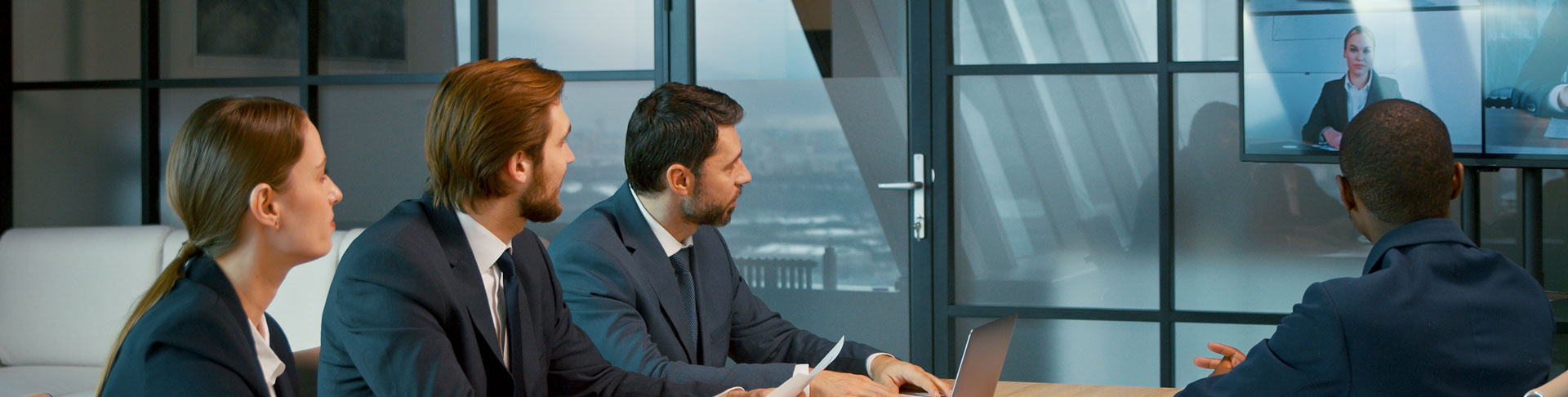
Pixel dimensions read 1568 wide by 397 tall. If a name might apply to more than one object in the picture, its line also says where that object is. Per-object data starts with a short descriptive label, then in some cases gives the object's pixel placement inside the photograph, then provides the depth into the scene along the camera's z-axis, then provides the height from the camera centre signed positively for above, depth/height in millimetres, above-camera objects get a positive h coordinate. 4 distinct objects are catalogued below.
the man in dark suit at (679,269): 2000 -164
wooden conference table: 1892 -350
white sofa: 3623 -345
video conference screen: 2777 +248
